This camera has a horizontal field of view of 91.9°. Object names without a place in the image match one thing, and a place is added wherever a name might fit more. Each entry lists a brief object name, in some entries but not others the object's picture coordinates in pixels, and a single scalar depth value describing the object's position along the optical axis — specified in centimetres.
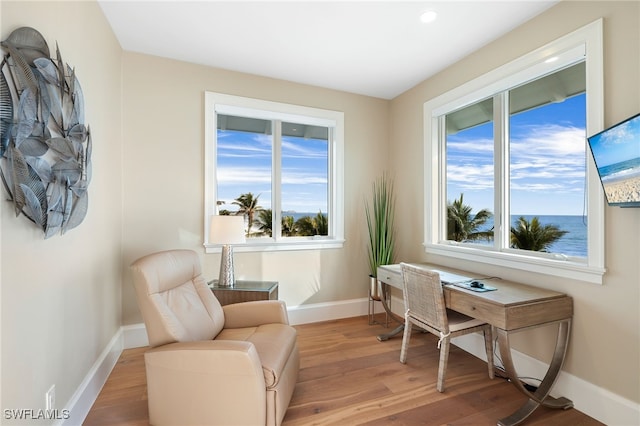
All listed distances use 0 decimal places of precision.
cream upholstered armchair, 165
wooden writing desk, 191
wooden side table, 267
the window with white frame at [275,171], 330
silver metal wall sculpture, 120
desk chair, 228
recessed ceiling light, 226
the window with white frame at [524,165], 204
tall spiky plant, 364
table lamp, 272
